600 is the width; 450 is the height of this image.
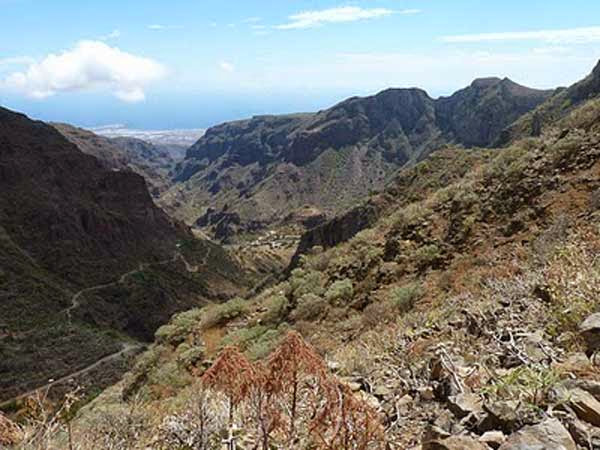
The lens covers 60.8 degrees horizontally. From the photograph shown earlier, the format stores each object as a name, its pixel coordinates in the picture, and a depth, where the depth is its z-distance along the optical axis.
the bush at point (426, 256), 12.49
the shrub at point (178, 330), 17.11
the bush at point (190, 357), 13.12
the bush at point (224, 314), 16.88
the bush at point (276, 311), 14.57
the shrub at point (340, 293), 13.12
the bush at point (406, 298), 9.93
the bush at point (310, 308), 13.13
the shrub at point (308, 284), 14.68
